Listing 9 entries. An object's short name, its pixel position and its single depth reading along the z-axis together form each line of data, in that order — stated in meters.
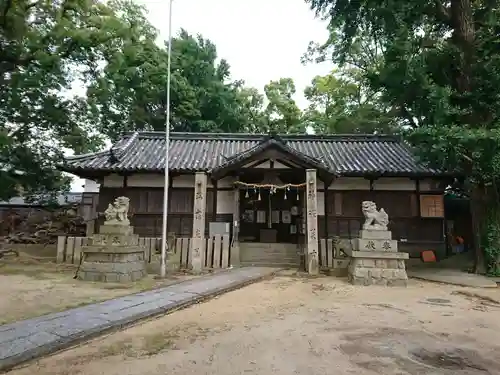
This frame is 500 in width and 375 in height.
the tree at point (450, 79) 11.05
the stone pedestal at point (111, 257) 10.14
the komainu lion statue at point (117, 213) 10.83
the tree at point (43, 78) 17.00
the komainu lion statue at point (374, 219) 11.20
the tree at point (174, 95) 27.78
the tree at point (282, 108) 33.19
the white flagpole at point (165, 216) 11.21
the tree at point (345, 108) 24.53
